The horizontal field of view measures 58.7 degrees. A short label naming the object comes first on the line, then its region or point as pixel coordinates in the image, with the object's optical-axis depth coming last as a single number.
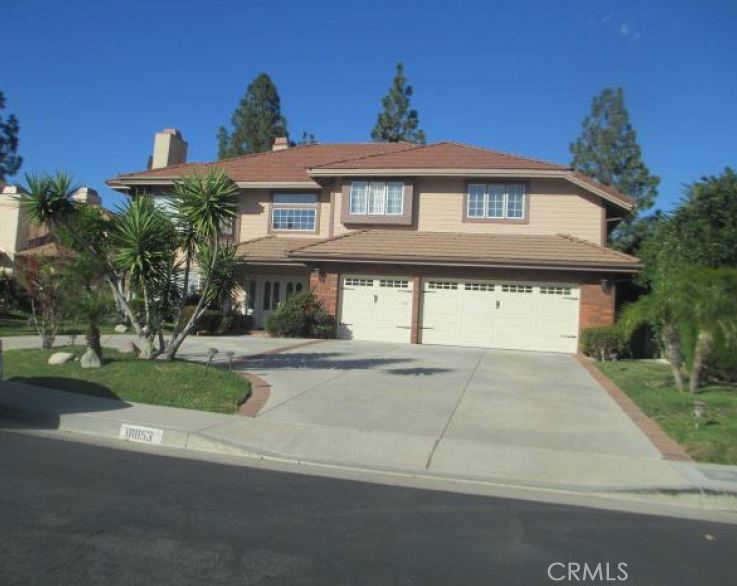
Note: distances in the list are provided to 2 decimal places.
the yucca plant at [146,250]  11.66
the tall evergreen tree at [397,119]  47.53
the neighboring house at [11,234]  34.31
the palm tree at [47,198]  11.88
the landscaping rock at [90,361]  11.50
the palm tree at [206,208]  11.79
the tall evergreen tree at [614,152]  45.31
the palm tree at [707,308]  11.60
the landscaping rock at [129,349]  14.14
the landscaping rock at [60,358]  12.04
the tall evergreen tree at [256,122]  51.38
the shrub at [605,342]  17.71
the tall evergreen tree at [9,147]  49.81
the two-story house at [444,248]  19.59
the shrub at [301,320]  20.41
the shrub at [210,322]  21.48
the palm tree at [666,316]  12.25
